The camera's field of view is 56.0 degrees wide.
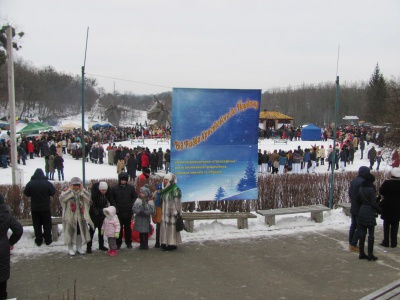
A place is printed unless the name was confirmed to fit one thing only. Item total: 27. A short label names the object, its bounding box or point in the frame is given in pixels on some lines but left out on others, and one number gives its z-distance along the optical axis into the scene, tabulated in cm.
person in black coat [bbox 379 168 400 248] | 752
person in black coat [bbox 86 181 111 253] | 713
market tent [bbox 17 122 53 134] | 3262
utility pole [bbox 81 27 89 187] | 805
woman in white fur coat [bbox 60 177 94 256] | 696
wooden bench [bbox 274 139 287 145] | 3769
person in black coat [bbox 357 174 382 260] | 682
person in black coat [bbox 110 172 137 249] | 735
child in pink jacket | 698
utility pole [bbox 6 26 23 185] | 1077
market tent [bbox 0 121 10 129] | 5262
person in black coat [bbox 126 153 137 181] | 1992
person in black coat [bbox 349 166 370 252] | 727
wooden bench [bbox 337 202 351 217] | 991
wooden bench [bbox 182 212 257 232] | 845
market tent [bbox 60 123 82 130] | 4309
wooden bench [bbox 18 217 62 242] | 769
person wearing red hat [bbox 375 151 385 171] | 2408
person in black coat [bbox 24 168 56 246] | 731
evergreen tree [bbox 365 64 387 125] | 5592
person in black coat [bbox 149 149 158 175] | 2247
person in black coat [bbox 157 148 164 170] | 2391
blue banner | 845
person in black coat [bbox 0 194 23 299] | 486
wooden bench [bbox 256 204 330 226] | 906
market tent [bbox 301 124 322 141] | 4056
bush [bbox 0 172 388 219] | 984
